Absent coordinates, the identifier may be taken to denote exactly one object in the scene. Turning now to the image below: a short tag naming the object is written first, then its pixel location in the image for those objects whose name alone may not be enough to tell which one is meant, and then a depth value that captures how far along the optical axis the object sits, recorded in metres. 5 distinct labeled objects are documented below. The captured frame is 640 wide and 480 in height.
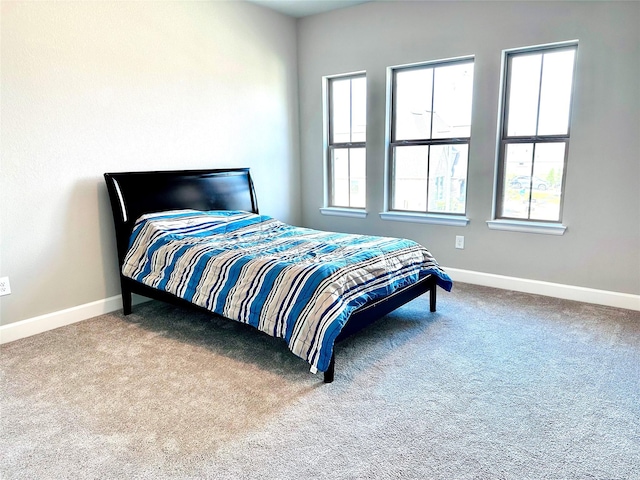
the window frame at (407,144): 4.00
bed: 2.37
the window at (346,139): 4.62
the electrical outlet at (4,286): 2.90
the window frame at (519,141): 3.45
